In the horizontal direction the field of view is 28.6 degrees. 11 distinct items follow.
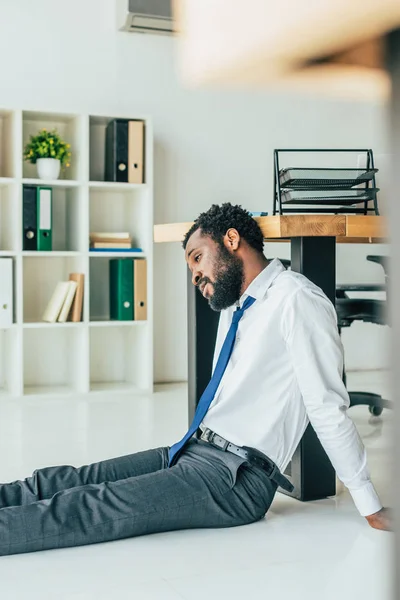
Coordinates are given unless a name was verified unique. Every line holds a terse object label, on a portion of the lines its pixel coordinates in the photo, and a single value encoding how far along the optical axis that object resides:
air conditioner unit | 4.82
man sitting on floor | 1.86
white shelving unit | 4.55
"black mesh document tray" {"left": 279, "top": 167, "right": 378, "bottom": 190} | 2.46
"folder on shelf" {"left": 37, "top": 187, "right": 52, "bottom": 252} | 4.52
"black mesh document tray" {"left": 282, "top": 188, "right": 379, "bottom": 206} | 2.49
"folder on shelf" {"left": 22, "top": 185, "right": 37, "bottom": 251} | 4.51
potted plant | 4.54
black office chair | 3.54
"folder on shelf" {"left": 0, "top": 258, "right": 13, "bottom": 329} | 4.46
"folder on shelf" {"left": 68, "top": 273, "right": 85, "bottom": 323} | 4.60
